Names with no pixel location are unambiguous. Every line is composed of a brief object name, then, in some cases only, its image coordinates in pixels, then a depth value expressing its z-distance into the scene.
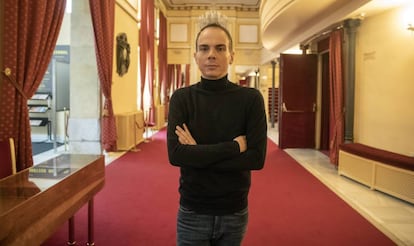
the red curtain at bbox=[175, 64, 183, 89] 19.92
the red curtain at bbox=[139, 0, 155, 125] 10.05
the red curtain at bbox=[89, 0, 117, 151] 6.25
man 1.31
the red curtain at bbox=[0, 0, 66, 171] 3.17
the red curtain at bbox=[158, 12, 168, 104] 13.62
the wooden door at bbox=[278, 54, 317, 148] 8.31
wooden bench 4.35
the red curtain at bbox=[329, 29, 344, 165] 6.15
